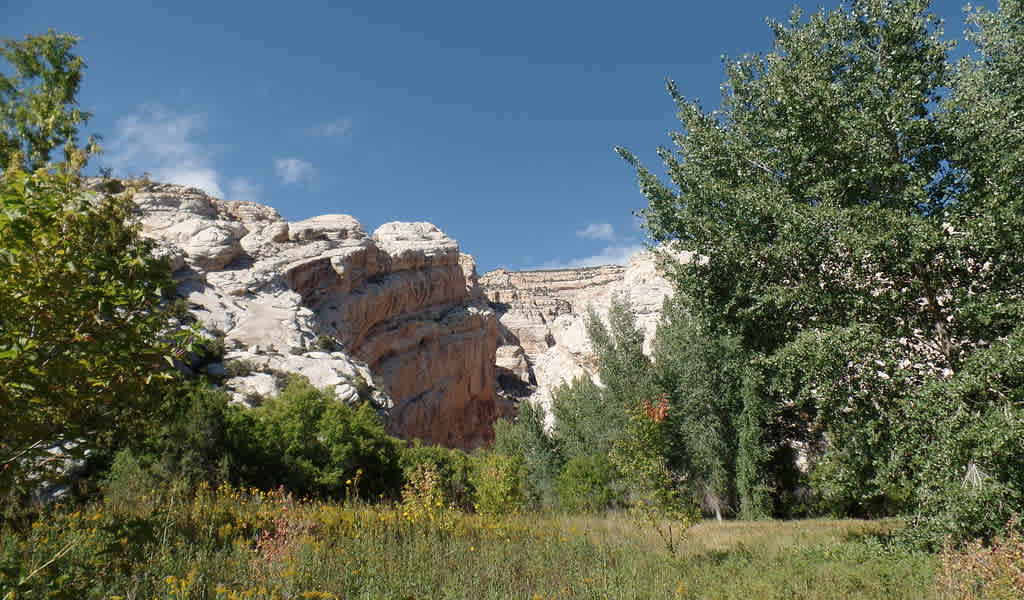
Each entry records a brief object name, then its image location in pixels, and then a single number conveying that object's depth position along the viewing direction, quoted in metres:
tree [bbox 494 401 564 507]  36.53
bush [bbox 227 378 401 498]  22.11
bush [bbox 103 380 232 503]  16.33
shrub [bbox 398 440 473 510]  29.77
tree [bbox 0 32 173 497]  3.40
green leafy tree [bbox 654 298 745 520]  26.45
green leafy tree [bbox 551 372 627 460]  34.58
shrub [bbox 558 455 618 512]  27.12
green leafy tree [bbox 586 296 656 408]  34.50
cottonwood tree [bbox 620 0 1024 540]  9.61
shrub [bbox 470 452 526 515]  12.20
